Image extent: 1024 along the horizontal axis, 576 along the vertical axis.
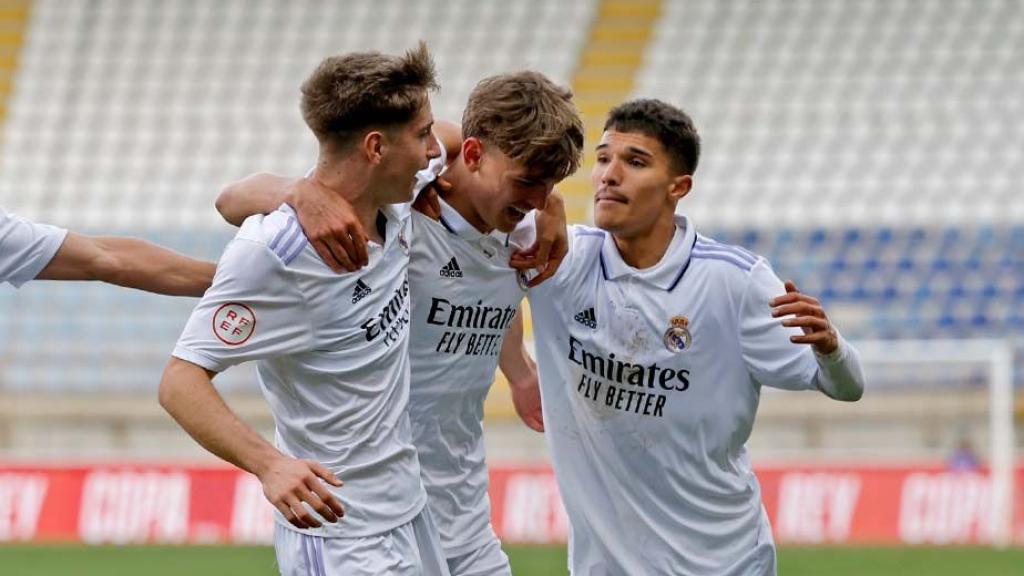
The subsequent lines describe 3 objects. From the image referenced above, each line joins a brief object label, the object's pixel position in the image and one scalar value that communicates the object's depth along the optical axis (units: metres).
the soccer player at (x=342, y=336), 8.01
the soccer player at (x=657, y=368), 10.17
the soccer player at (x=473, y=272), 9.41
